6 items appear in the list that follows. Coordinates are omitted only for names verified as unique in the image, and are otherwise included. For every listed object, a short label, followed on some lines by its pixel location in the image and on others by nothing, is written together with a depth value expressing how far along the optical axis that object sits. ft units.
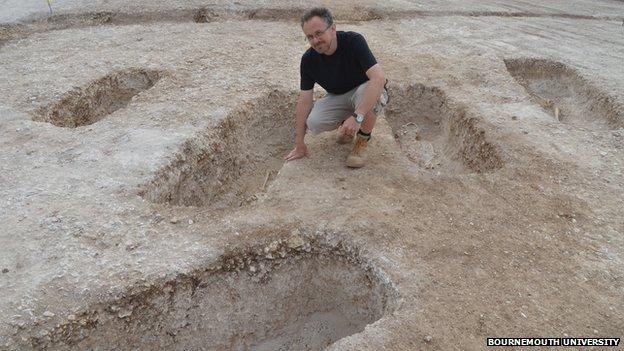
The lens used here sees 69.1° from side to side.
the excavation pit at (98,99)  21.83
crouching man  15.19
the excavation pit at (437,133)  20.25
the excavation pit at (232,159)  17.65
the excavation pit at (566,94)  23.25
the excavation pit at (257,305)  12.75
